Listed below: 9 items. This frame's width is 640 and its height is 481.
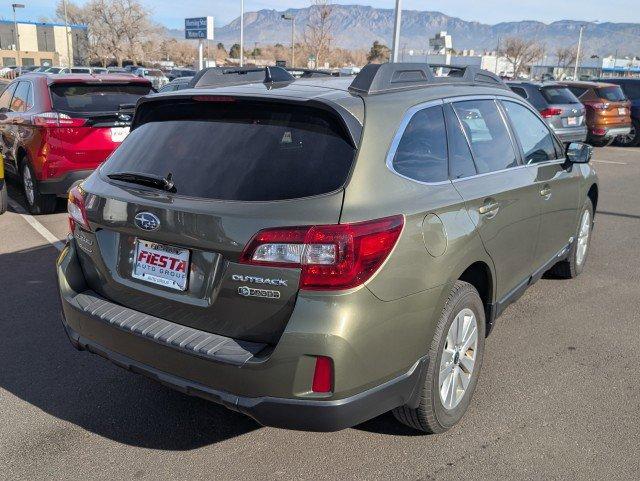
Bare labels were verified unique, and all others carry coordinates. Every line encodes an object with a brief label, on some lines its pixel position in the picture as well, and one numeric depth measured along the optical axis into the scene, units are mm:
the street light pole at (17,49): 76300
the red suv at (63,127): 7371
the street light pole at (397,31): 17859
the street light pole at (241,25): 35869
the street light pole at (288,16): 42625
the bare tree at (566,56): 87312
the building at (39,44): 81312
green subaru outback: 2523
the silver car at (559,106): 14219
